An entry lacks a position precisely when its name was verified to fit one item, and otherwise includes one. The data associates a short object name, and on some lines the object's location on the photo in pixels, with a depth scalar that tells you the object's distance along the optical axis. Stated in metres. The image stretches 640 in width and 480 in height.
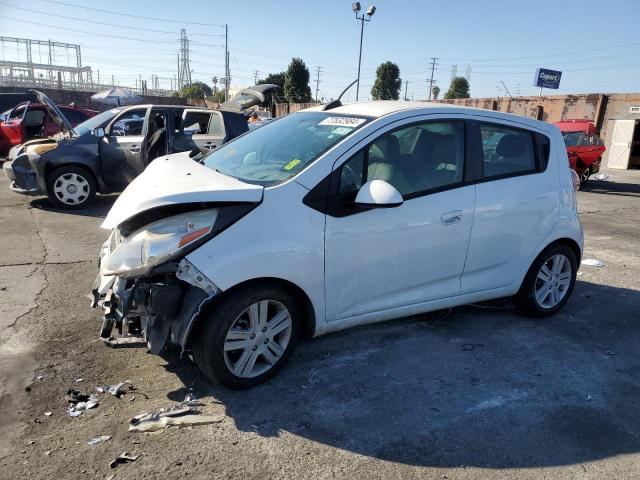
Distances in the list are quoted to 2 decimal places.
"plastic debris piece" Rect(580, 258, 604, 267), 6.27
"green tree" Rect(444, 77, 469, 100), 68.06
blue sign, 33.41
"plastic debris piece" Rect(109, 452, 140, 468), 2.43
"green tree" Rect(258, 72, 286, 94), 57.95
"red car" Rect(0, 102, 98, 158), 13.33
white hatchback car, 2.85
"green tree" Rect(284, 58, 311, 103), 51.72
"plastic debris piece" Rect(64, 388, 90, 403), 2.94
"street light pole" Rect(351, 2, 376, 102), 24.33
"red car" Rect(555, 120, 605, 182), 15.30
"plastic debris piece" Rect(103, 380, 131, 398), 3.01
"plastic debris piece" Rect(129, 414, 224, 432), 2.70
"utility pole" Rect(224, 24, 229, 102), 63.81
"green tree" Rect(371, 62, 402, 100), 62.25
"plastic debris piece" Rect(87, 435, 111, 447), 2.58
